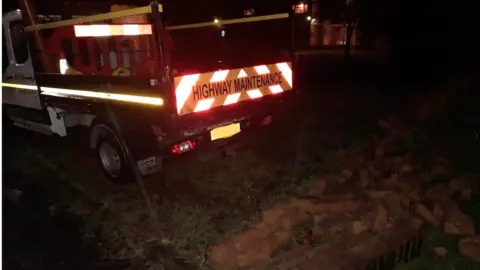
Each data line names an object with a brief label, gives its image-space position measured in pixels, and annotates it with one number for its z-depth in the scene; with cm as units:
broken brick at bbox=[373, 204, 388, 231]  342
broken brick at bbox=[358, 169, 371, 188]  420
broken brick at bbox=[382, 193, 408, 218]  355
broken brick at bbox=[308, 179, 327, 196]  413
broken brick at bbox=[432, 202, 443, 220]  345
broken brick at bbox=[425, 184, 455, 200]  371
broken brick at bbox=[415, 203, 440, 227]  342
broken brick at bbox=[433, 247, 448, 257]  312
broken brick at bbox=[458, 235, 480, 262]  299
